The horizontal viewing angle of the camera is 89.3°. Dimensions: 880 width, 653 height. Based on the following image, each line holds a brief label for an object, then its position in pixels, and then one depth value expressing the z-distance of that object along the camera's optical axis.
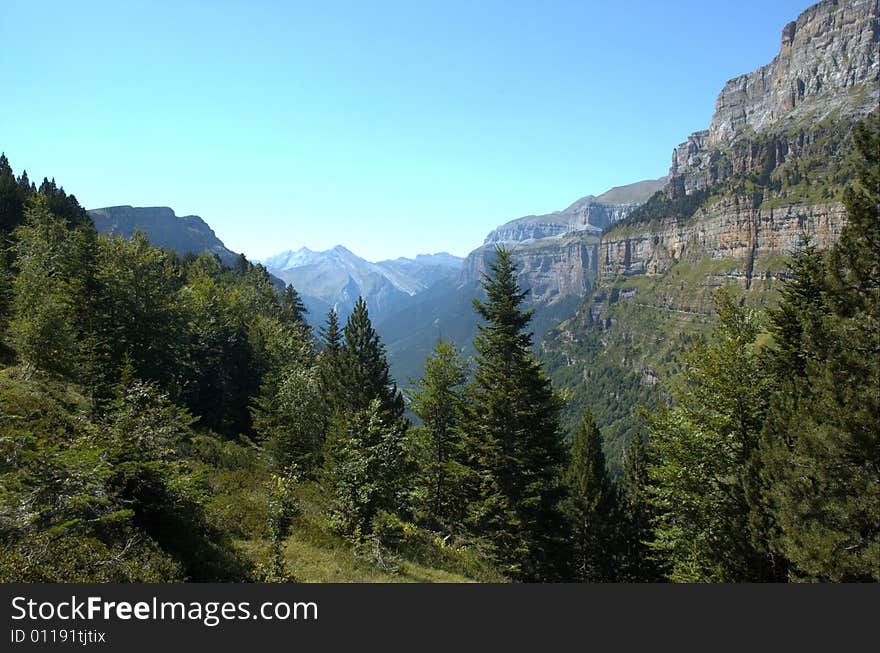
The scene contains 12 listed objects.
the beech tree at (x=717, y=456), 17.09
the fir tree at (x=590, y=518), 31.77
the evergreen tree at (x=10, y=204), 54.31
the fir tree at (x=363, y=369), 31.77
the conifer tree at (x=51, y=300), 23.88
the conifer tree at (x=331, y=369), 32.84
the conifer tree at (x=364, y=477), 18.56
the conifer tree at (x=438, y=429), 25.69
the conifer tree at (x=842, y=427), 11.90
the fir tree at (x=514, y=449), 20.52
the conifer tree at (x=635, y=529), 32.81
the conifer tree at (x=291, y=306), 78.38
